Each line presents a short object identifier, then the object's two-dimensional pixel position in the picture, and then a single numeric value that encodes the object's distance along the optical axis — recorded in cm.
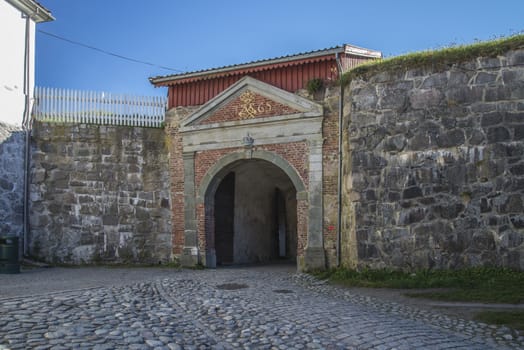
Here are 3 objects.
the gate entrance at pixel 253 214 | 1434
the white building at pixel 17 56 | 1335
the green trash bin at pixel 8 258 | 1152
